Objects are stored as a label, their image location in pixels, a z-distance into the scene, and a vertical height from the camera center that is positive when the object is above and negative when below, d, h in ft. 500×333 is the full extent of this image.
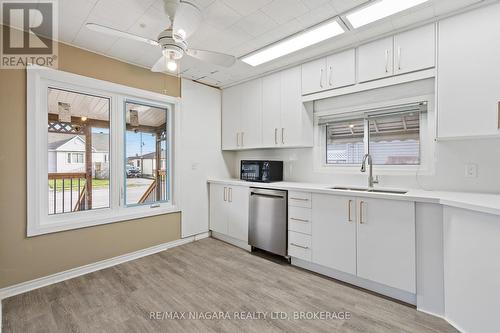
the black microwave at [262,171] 10.67 -0.23
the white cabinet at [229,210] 10.89 -2.23
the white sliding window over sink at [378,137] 8.29 +1.15
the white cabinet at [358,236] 6.53 -2.28
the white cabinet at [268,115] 10.15 +2.51
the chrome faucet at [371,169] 8.29 -0.11
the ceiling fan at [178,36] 5.35 +3.28
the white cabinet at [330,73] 8.47 +3.67
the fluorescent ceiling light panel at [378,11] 6.23 +4.43
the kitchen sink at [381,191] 7.63 -0.84
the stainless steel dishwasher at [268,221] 9.30 -2.32
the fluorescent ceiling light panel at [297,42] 7.43 +4.47
